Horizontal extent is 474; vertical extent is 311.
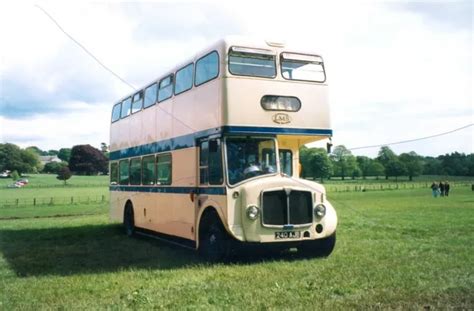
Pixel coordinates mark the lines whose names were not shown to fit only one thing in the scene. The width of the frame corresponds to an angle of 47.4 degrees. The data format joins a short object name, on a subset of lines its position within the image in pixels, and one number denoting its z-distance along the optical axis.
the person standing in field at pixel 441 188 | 51.72
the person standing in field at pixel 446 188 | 51.52
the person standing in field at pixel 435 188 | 49.91
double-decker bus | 11.11
